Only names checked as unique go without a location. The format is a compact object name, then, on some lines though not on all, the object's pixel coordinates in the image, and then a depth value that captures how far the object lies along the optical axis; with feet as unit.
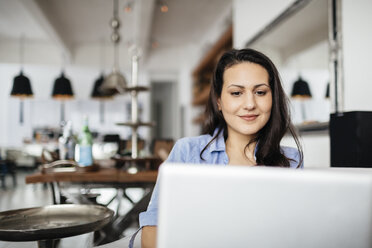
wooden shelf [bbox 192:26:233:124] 18.27
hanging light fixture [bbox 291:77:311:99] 9.24
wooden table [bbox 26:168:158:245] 6.71
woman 4.04
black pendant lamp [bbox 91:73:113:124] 21.25
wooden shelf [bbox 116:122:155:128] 7.33
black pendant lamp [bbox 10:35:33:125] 11.96
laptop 1.59
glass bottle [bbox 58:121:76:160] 8.84
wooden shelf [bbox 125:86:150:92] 7.76
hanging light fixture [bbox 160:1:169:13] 17.95
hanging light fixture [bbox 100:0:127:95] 11.31
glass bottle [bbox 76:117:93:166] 8.11
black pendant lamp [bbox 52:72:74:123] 17.80
